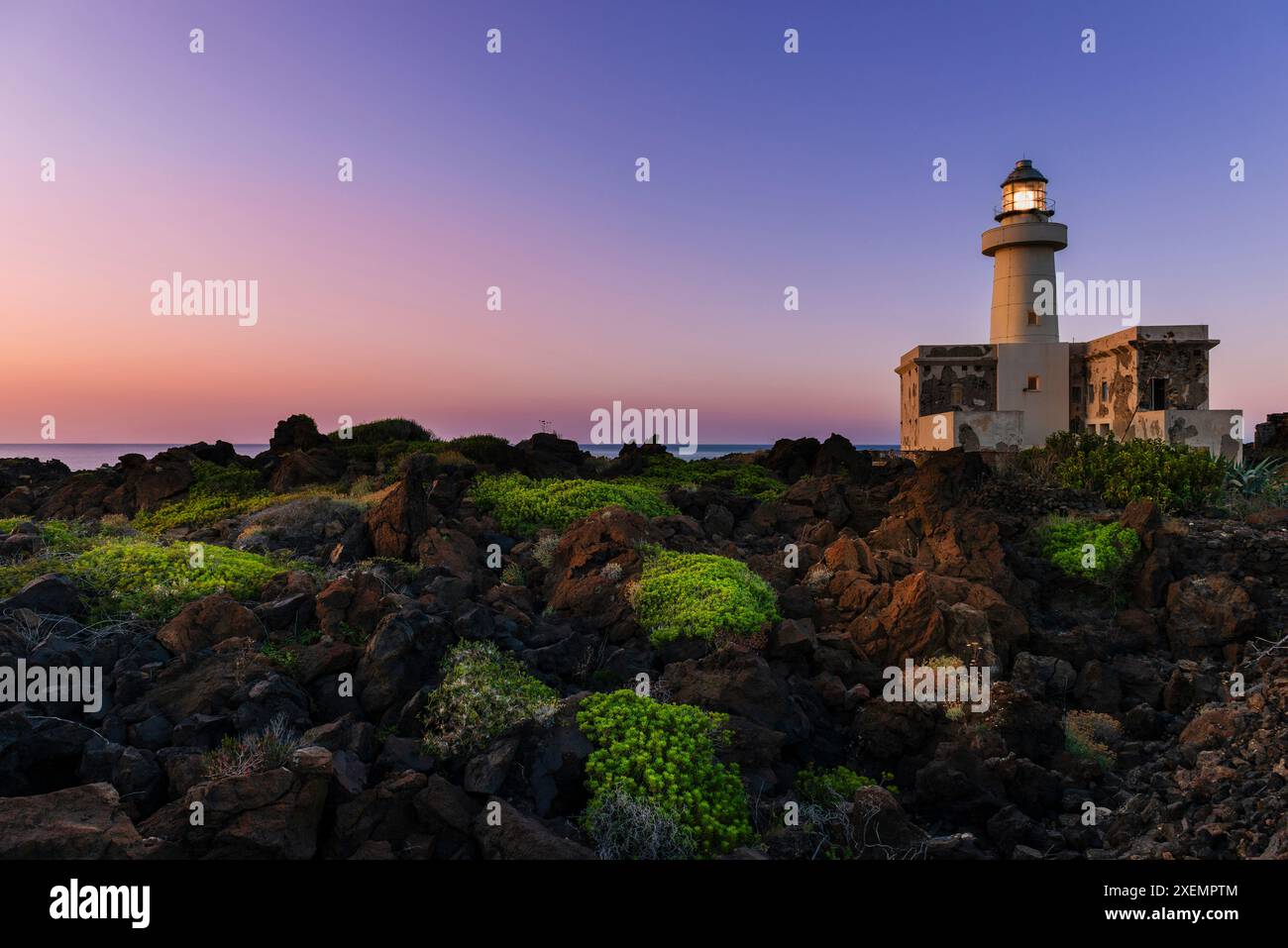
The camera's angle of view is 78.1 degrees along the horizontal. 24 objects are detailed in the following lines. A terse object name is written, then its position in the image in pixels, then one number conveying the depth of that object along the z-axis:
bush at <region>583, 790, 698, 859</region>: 5.09
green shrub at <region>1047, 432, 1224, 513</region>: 13.90
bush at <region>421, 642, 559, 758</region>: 5.85
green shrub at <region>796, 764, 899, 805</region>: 6.22
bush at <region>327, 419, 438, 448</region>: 22.61
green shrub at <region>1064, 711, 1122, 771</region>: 7.25
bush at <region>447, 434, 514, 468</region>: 17.09
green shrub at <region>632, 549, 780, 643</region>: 8.17
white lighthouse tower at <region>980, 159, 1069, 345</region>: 31.81
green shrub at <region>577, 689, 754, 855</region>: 5.32
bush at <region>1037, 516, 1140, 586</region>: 10.77
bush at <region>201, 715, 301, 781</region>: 5.04
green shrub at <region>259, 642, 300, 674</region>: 6.53
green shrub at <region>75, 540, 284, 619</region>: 7.68
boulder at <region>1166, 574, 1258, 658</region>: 9.33
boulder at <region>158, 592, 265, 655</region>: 6.93
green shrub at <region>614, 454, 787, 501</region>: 16.34
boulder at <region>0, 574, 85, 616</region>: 7.16
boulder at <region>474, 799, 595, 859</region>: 4.83
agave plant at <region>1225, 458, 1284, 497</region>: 15.25
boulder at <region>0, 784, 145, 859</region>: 4.27
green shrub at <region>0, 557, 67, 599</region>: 7.86
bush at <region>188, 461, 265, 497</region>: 16.21
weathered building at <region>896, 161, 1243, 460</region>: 24.27
